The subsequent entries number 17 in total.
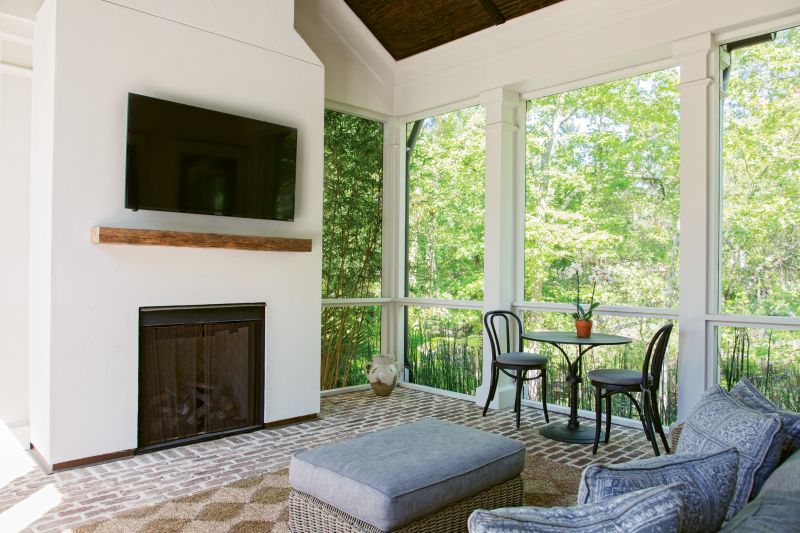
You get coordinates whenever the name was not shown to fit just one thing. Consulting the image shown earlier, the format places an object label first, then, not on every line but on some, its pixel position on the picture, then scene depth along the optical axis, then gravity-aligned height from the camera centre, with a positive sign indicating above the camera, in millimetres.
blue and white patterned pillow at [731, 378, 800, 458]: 1608 -429
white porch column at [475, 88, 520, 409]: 5164 +564
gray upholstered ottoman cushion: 2117 -826
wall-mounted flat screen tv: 3645 +763
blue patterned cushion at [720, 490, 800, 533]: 971 -444
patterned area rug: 2631 -1213
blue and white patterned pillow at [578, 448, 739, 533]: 1088 -417
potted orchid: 4164 -265
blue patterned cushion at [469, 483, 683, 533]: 899 -415
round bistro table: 4012 -837
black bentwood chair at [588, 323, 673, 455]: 3688 -734
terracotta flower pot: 4160 -412
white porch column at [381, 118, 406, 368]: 6145 +310
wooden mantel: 3439 +199
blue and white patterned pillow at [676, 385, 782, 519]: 1430 -441
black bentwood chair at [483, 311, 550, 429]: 4406 -692
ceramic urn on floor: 5457 -1017
